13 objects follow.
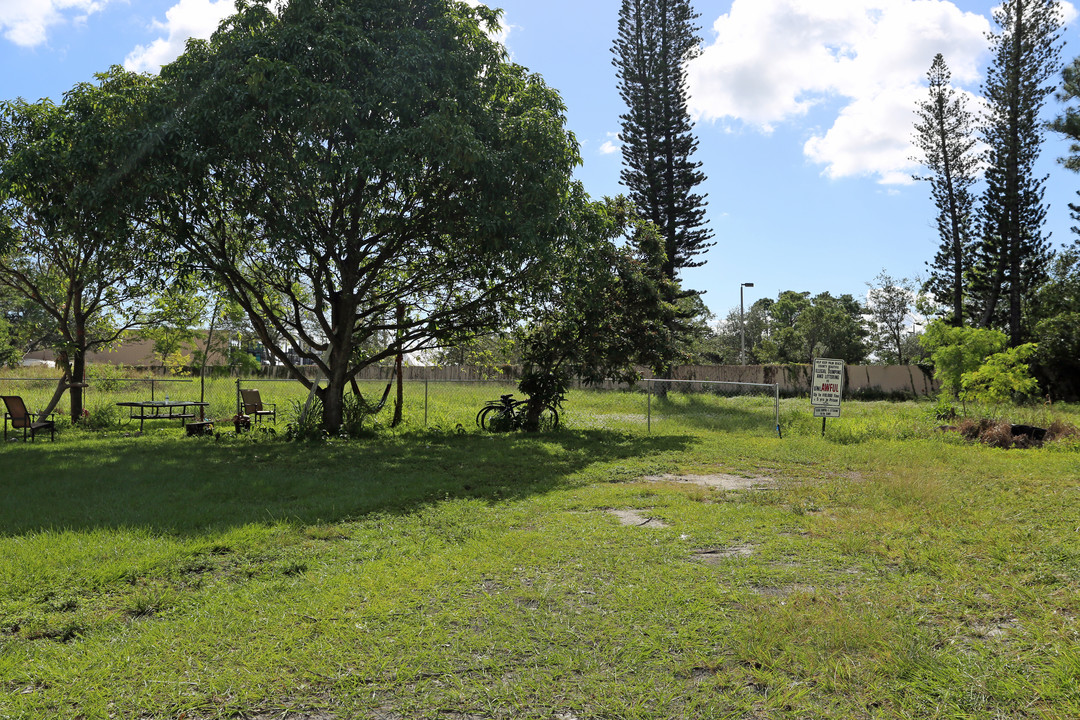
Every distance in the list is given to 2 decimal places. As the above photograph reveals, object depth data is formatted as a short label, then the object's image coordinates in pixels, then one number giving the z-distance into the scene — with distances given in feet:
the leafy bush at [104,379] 52.49
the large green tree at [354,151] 33.99
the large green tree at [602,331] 48.80
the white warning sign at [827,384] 44.45
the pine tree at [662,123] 94.89
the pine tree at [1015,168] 88.84
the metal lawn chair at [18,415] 40.73
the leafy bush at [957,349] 52.42
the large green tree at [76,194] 34.96
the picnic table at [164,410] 43.81
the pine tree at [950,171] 103.24
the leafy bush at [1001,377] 46.44
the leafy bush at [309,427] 42.39
